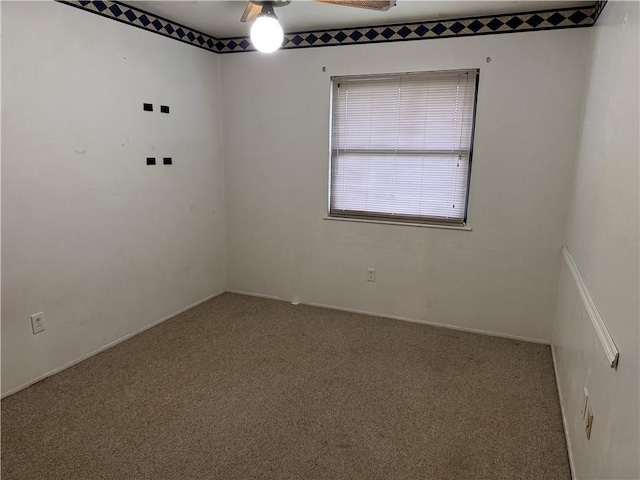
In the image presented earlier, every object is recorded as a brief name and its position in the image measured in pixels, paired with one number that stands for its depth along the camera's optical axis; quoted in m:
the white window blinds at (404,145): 3.09
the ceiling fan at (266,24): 2.13
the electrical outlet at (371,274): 3.53
